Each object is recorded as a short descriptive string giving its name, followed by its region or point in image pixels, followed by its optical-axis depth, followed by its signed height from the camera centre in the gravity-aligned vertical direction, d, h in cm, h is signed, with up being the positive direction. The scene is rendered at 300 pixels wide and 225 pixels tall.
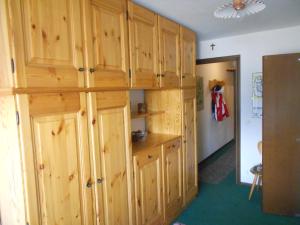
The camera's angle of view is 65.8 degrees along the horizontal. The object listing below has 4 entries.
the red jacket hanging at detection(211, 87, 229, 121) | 507 -27
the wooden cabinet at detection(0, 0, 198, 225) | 125 -9
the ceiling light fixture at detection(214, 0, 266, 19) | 158 +59
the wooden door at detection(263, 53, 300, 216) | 262 -50
